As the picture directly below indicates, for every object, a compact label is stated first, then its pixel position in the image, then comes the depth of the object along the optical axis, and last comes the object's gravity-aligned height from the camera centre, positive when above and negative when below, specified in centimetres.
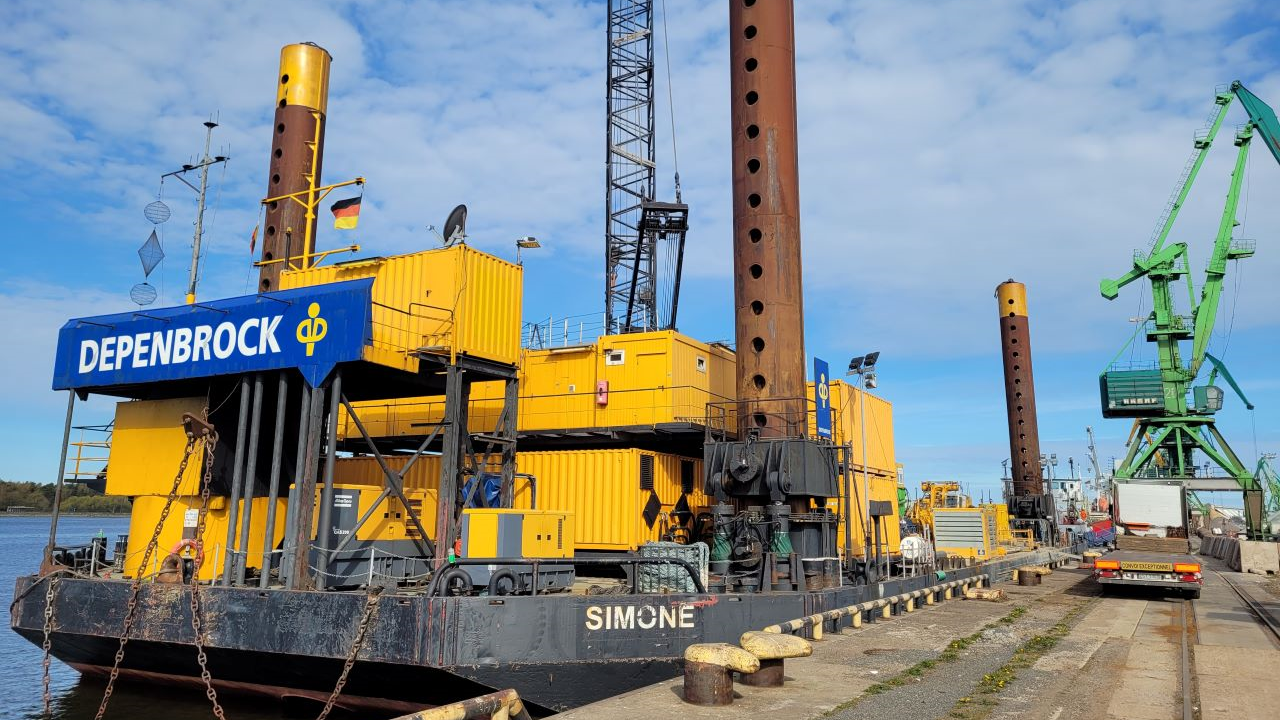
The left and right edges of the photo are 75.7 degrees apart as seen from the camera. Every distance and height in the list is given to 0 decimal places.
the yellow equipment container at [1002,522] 4659 -36
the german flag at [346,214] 2362 +841
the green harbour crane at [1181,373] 6606 +1160
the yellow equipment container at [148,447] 1980 +149
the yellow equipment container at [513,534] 1661 -44
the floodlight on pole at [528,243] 2123 +683
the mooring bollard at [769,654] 1087 -182
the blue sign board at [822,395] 2156 +317
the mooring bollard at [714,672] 1005 -191
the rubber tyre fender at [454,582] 1387 -120
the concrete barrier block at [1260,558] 4150 -197
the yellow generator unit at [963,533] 3309 -71
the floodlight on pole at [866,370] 2439 +429
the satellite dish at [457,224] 2092 +722
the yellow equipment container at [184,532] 1884 -52
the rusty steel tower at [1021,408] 5697 +776
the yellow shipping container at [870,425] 2792 +320
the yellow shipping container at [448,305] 1930 +501
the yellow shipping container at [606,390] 2480 +383
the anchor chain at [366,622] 1348 -182
